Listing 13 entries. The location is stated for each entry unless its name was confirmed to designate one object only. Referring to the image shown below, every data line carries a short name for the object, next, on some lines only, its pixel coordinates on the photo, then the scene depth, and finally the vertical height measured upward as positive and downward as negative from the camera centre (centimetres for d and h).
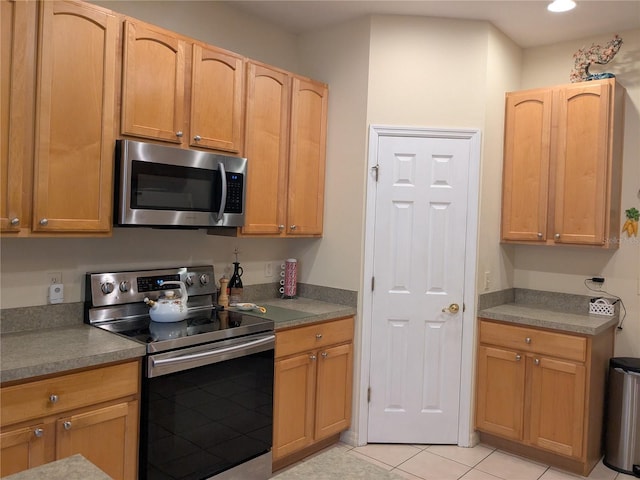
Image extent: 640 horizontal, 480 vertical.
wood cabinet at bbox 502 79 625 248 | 325 +52
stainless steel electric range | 224 -72
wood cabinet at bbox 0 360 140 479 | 185 -76
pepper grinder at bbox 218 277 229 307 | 316 -40
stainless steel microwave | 241 +21
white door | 337 -34
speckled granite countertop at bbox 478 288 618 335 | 313 -48
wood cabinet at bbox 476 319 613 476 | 307 -95
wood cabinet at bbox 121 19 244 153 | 246 +72
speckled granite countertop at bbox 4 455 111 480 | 108 -53
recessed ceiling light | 300 +140
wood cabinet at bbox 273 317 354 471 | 293 -94
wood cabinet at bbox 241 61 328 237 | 309 +52
